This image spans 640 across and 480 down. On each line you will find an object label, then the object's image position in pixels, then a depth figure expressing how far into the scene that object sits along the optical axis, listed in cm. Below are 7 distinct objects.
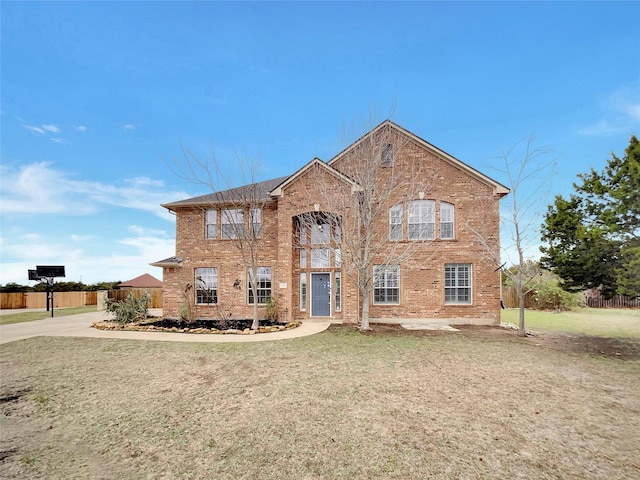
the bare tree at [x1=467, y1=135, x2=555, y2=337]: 1218
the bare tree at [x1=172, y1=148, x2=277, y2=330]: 1469
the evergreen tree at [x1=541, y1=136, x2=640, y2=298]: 1028
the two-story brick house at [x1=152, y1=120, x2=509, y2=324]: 1441
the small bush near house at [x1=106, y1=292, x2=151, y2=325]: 1500
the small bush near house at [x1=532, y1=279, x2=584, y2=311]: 2267
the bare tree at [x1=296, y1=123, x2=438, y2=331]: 1312
